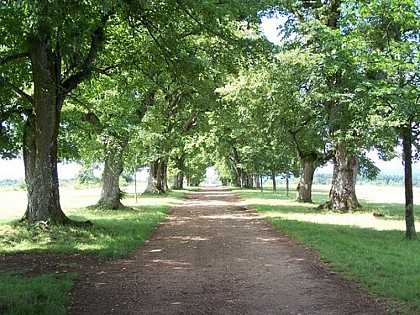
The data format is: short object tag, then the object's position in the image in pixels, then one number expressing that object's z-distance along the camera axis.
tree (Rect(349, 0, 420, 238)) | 10.56
